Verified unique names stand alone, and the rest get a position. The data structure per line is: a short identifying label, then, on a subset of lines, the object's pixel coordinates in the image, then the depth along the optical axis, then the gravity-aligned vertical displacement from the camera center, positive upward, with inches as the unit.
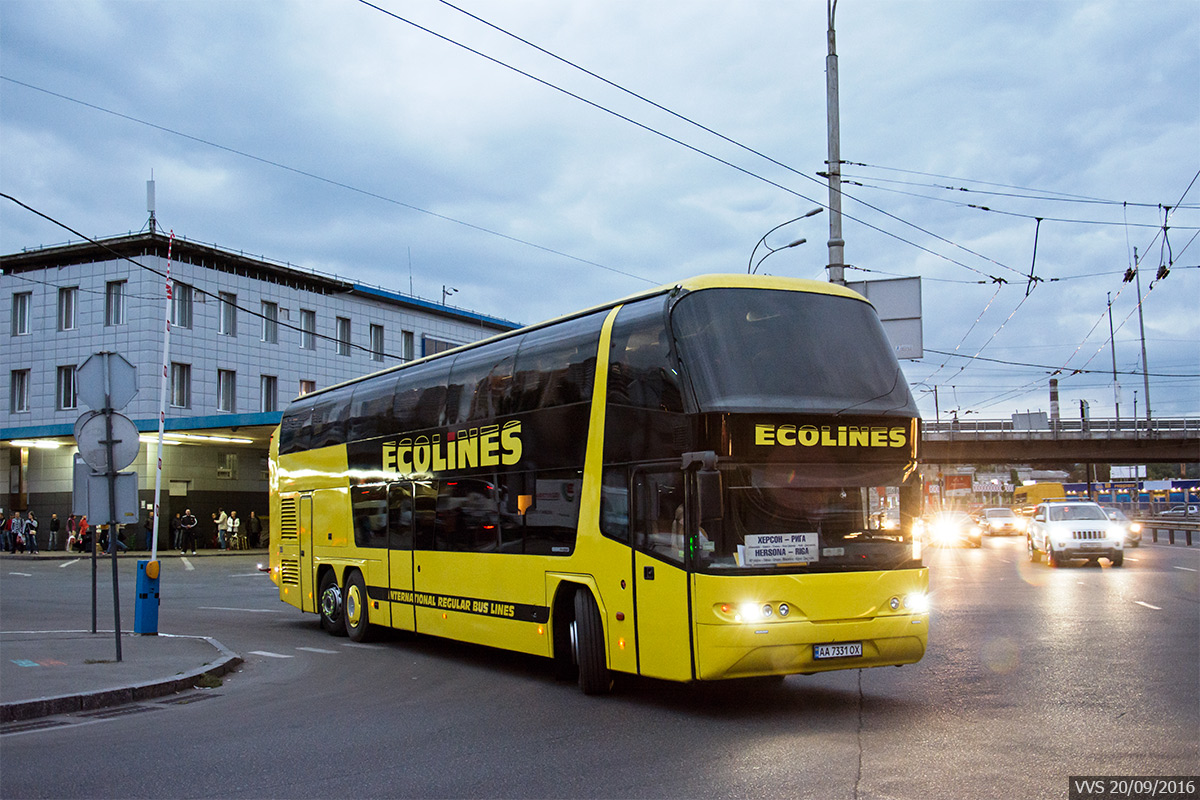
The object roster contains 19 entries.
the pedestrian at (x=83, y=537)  1699.3 -37.4
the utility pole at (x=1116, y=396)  2568.9 +207.3
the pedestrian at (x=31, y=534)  1706.4 -29.1
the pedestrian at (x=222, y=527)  1798.7 -29.0
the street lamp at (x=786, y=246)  978.2 +245.9
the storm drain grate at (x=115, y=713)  364.8 -68.3
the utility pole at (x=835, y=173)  783.7 +234.7
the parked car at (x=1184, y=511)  2689.5 -80.6
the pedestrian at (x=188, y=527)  1685.5 -25.9
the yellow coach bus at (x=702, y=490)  347.9 +1.5
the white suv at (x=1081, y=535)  1082.7 -52.3
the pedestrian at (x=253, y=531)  1891.0 -39.9
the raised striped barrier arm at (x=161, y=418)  1076.0 +104.0
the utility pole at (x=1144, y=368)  2550.7 +271.1
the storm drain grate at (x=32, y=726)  336.8 -66.6
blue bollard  589.6 -51.0
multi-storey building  1831.9 +281.3
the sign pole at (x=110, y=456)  487.5 +25.6
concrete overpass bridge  2363.4 +96.4
